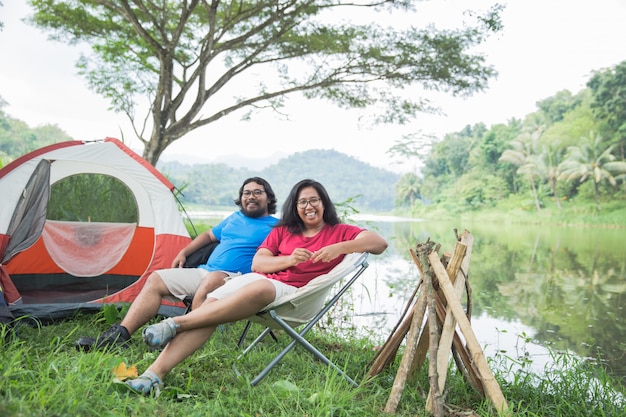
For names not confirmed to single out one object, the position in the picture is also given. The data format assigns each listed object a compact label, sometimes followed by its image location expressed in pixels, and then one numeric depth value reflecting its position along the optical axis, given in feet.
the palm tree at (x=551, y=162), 77.71
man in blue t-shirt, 8.01
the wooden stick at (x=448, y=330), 6.55
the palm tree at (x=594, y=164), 70.38
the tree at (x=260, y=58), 22.15
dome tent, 10.02
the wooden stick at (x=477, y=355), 6.26
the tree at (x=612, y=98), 67.56
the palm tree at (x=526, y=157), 80.33
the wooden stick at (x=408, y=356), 6.46
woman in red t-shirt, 6.34
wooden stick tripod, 6.37
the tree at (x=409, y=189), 109.09
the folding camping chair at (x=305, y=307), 6.88
